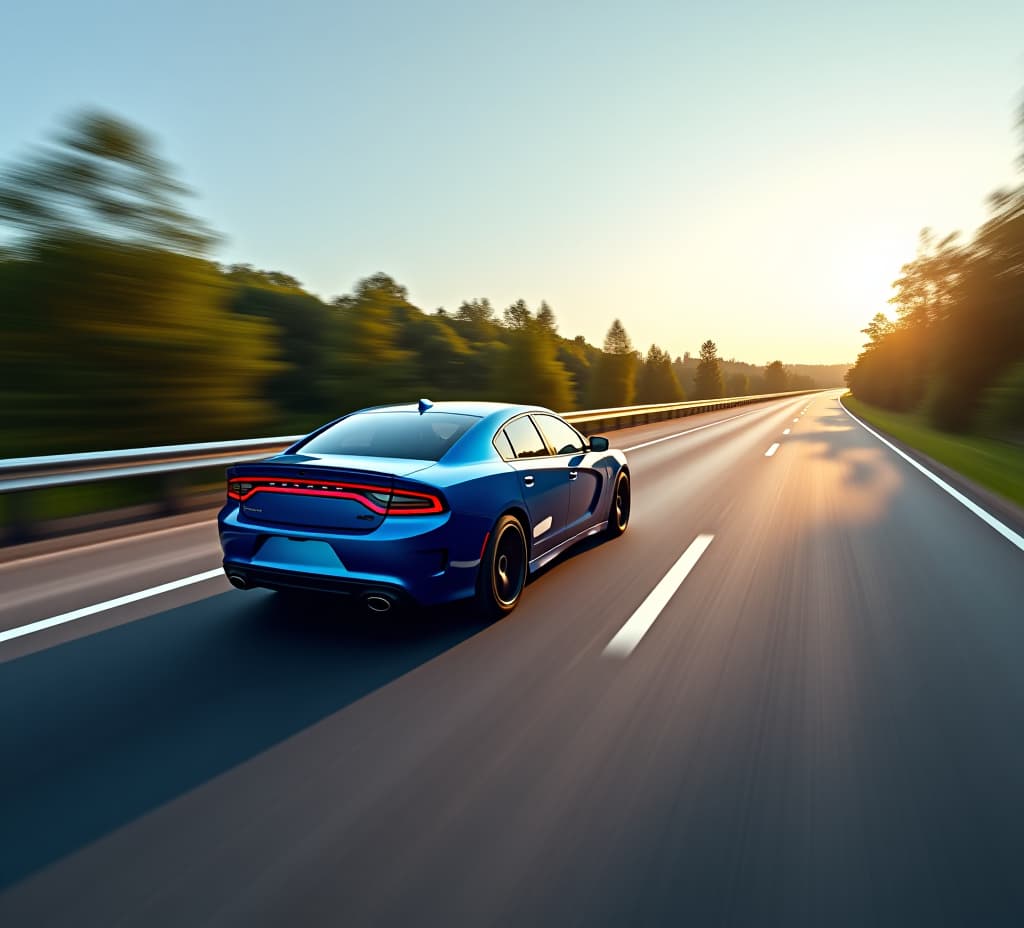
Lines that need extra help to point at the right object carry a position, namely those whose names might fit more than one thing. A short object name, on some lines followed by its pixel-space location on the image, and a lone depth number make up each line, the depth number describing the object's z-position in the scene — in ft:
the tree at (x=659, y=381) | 362.74
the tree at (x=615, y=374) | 243.19
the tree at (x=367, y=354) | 102.42
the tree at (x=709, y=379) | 451.53
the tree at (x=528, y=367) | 132.77
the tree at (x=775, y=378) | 628.69
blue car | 14.38
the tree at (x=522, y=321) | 135.44
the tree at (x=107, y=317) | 41.19
